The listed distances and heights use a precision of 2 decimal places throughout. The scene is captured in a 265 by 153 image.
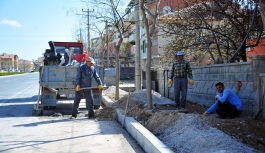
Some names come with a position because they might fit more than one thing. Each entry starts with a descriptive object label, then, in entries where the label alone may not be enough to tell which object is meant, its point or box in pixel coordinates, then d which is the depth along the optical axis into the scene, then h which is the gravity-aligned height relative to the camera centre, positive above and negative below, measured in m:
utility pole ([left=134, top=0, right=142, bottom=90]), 13.49 +0.63
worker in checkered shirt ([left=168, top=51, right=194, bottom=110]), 9.26 -0.31
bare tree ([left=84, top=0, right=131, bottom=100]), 13.07 +2.01
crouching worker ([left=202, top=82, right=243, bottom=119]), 7.52 -0.90
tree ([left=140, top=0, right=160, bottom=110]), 8.86 +0.06
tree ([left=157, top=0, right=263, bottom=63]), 11.35 +1.44
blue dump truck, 11.39 -0.53
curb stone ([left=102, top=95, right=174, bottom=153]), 5.16 -1.27
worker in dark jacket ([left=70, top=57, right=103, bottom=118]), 9.94 -0.48
